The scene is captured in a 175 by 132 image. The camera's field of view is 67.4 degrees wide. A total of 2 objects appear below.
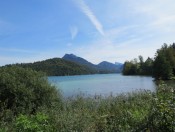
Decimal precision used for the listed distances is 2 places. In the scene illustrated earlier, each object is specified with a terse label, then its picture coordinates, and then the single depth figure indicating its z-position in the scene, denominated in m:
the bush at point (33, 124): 3.29
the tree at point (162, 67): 32.35
